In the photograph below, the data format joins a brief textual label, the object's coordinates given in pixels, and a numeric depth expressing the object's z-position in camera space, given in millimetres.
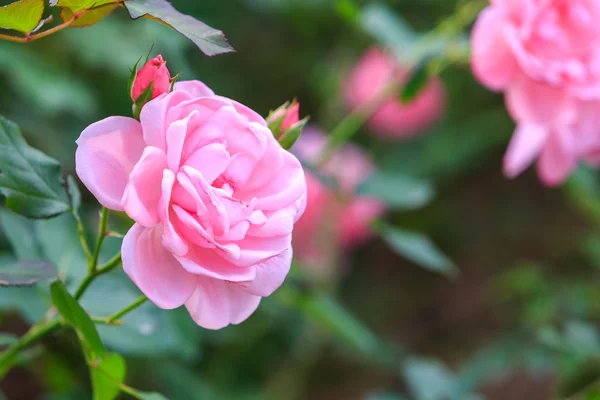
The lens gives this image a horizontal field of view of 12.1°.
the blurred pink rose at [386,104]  2080
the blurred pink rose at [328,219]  1784
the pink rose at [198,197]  875
